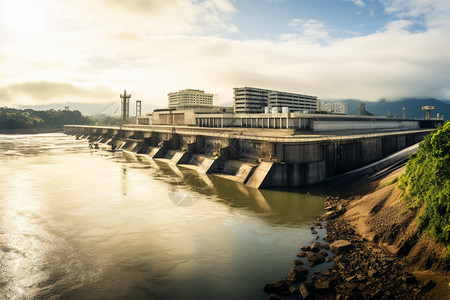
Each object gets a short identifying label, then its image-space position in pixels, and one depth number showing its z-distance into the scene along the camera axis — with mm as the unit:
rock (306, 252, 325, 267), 20891
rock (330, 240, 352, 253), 22177
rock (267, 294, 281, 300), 16800
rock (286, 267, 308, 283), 18781
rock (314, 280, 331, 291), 17422
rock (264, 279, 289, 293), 17812
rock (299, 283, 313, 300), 16828
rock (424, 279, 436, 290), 16777
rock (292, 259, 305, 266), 21031
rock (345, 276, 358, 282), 18094
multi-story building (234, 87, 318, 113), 187125
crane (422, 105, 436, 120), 191400
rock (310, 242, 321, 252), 22984
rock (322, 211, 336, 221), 30344
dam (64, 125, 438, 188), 45656
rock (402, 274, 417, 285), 17484
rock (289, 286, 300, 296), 17433
